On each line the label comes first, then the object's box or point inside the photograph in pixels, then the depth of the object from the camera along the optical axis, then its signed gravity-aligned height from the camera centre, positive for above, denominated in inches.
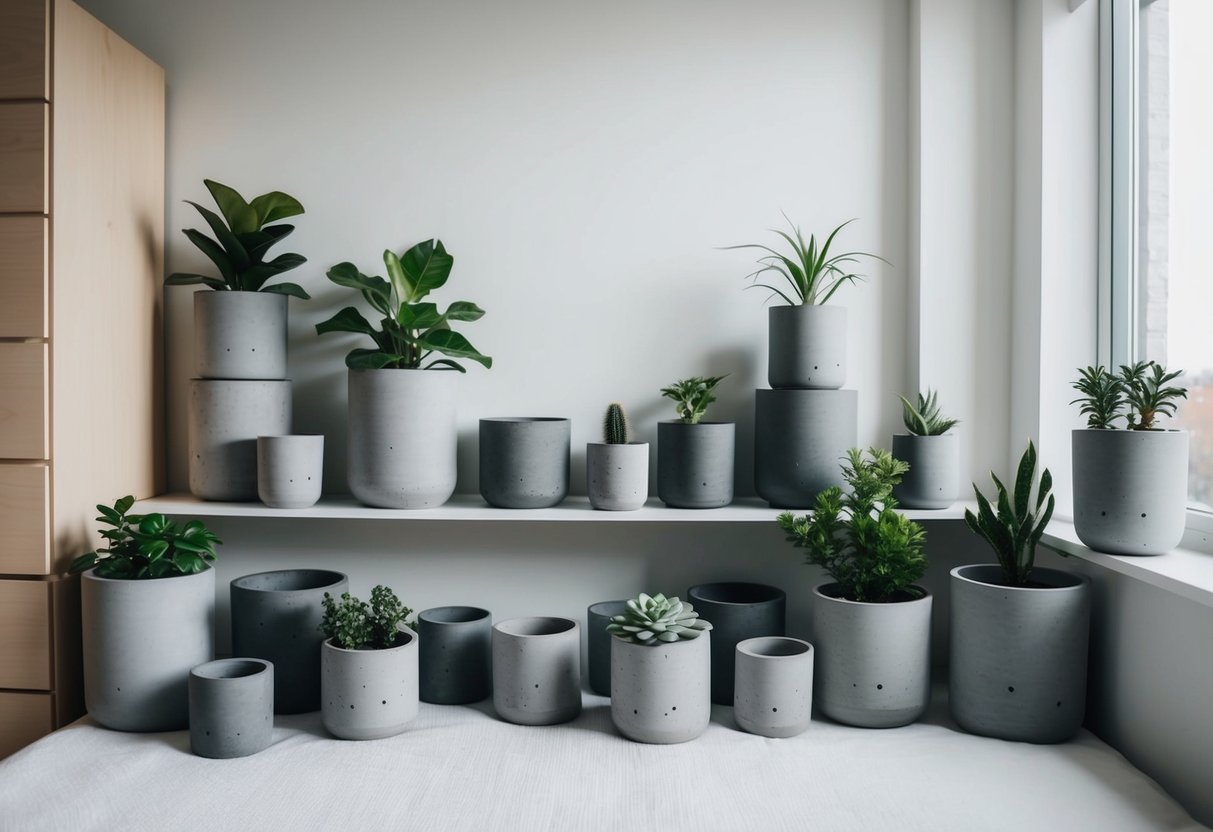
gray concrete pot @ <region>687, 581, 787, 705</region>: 63.6 -16.8
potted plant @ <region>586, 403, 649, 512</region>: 63.7 -5.0
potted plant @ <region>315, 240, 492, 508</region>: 64.0 +1.3
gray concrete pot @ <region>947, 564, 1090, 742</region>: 56.0 -17.1
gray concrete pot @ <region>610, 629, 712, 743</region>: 56.2 -19.2
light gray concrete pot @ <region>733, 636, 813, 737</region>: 57.3 -19.8
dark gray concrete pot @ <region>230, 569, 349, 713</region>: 61.9 -17.1
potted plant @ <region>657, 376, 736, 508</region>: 65.0 -4.1
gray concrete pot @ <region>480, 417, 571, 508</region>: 64.5 -4.4
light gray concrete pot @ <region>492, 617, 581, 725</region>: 59.8 -19.5
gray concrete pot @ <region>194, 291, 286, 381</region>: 65.5 +5.6
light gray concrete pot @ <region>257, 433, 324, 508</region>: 63.6 -5.0
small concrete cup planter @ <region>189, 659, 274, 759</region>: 54.1 -20.1
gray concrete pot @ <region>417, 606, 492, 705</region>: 64.2 -19.6
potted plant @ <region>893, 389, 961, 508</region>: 65.0 -4.9
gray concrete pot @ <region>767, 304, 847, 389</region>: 64.7 +4.5
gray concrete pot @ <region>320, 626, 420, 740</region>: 56.9 -19.5
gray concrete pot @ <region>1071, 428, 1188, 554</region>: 52.1 -5.4
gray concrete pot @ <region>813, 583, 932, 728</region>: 58.7 -18.1
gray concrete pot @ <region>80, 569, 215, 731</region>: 57.6 -17.0
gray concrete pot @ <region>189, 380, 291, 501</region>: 66.0 -2.2
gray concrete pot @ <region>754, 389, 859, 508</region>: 65.0 -2.9
